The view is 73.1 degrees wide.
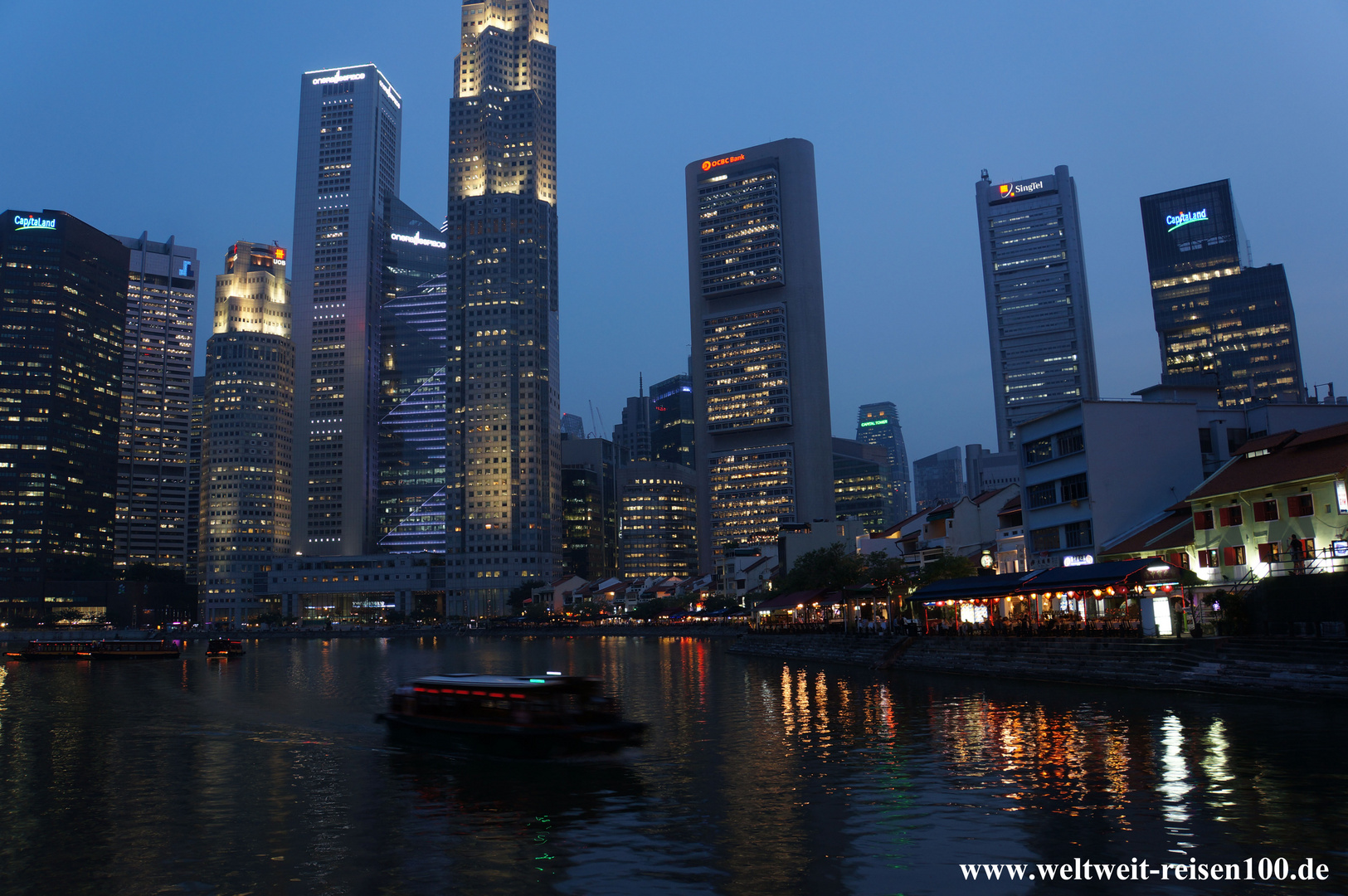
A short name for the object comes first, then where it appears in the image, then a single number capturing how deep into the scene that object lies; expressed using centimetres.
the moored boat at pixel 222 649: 12012
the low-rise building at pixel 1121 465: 6744
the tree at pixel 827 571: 10044
